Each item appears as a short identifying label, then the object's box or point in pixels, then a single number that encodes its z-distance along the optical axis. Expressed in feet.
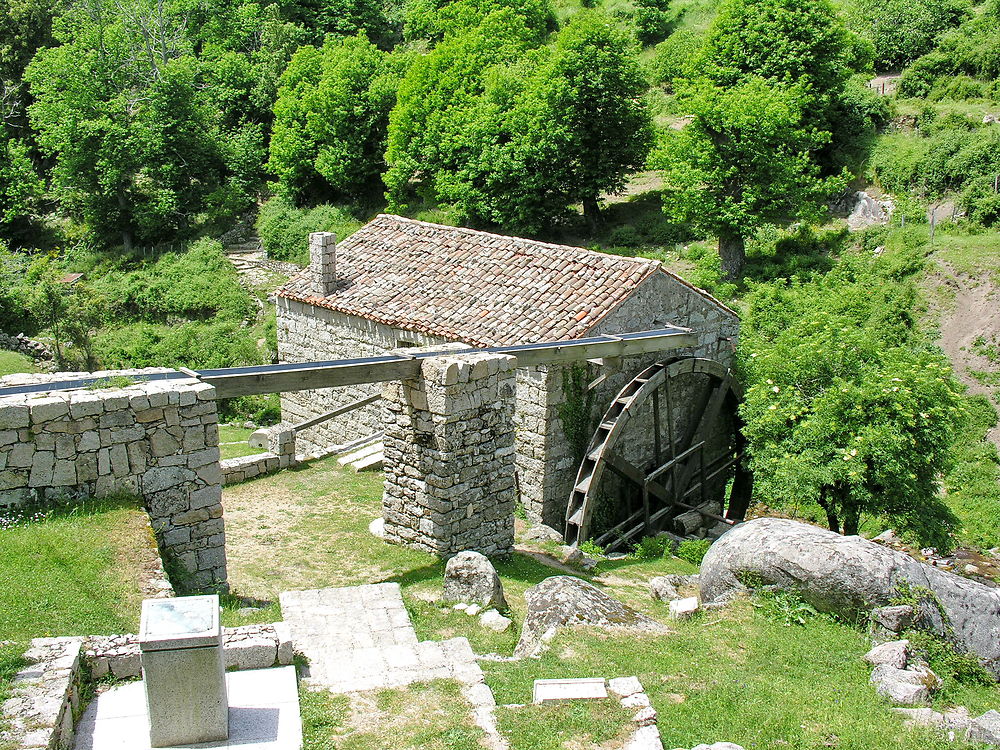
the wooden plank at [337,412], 51.08
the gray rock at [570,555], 43.42
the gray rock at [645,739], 23.13
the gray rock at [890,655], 28.53
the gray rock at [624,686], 25.31
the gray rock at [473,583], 33.63
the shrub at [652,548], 48.57
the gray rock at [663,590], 38.45
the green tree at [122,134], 116.98
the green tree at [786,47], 88.02
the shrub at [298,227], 110.11
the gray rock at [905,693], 26.44
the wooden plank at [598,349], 44.11
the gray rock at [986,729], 23.75
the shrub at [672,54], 117.82
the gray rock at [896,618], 30.40
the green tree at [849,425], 45.14
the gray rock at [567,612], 30.53
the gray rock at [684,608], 33.55
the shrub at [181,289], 100.68
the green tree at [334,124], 112.88
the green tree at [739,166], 77.46
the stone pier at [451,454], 38.91
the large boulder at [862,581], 31.19
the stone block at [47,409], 30.48
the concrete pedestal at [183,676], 20.52
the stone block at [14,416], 30.17
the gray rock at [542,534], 46.29
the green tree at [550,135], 90.02
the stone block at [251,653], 24.91
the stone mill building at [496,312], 49.24
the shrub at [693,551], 48.42
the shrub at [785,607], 32.12
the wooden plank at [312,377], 35.35
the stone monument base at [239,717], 21.40
